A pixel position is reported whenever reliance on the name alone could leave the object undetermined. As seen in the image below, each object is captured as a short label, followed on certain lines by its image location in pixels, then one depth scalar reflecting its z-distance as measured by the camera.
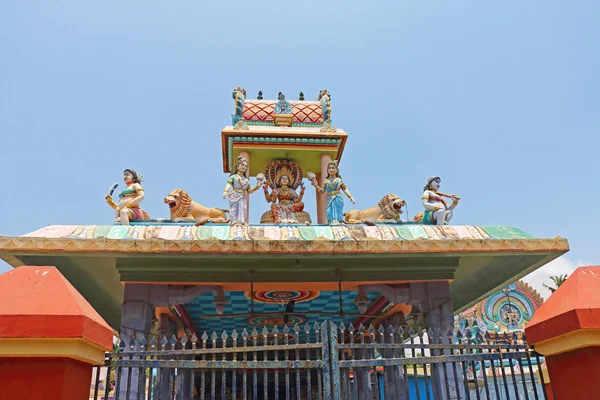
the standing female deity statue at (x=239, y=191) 8.91
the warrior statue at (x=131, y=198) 9.01
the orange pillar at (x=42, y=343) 3.61
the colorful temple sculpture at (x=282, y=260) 6.93
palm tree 27.40
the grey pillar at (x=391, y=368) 11.18
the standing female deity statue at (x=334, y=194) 9.80
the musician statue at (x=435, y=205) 9.20
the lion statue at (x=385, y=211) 10.19
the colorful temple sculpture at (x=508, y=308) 25.66
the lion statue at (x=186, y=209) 10.05
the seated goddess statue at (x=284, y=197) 11.77
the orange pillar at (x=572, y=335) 4.00
